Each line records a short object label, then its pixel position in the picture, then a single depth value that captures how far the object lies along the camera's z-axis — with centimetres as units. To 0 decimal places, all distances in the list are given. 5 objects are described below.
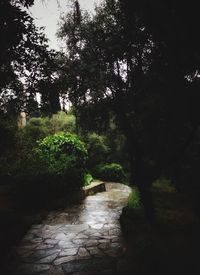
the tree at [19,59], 641
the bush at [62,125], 3070
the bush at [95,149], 2530
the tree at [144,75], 706
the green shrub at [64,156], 1636
